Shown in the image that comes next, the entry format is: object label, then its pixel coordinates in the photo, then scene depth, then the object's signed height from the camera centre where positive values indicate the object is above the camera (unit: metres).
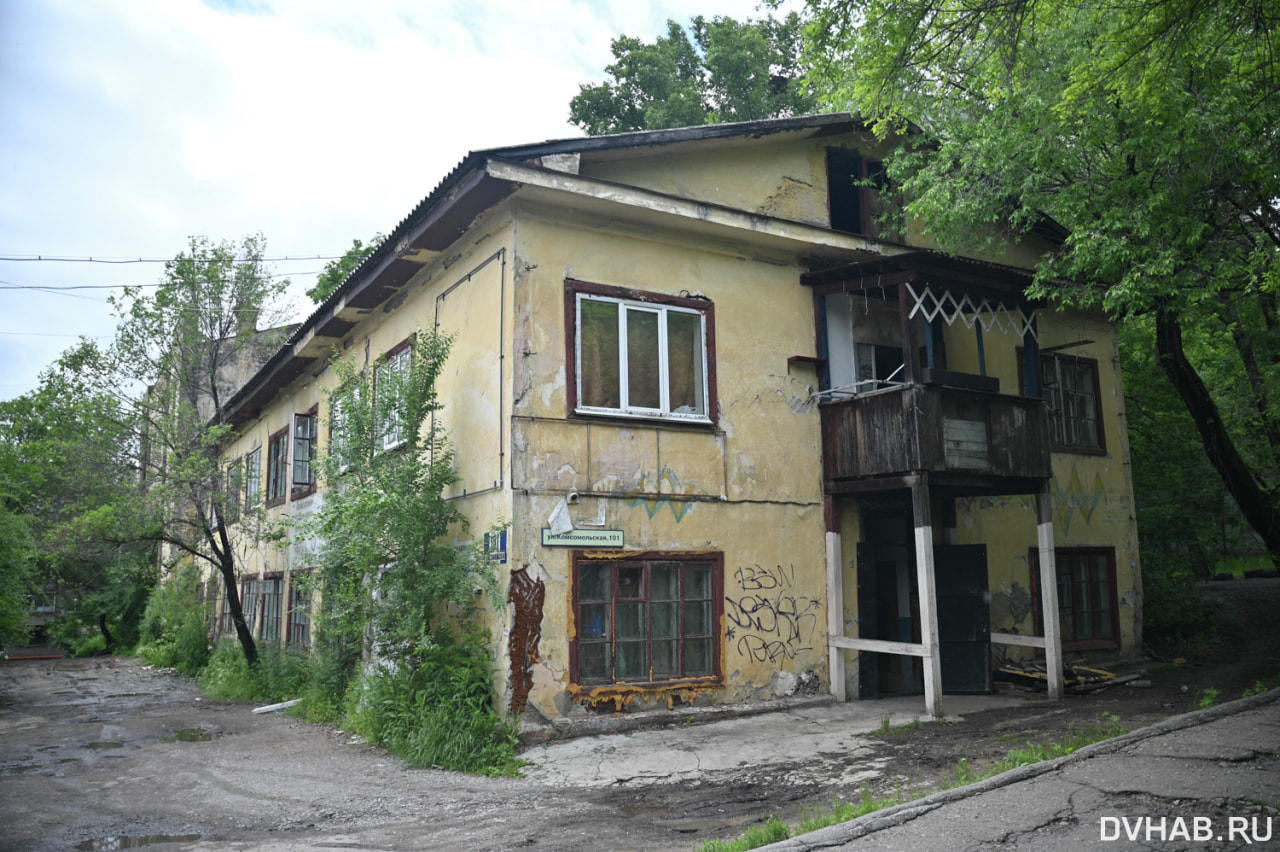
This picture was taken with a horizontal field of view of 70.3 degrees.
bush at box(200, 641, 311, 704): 14.16 -1.91
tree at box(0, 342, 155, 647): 15.56 +1.68
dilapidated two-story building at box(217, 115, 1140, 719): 9.64 +1.58
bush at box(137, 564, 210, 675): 19.97 -1.48
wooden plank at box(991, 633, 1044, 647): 11.36 -1.15
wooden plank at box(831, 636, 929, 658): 9.76 -1.05
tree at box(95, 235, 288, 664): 15.59 +3.25
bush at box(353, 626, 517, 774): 8.52 -1.52
